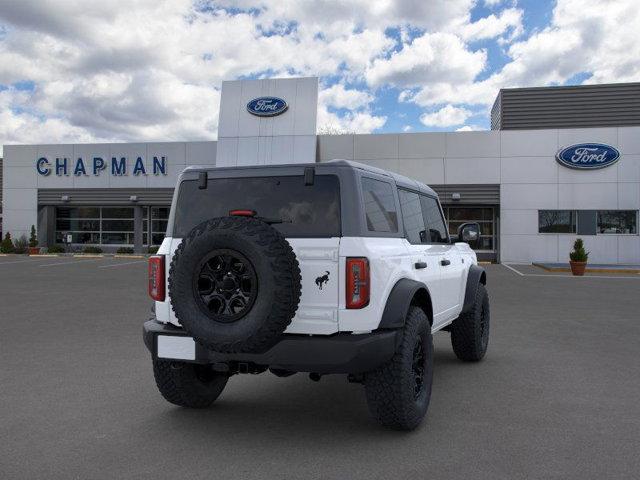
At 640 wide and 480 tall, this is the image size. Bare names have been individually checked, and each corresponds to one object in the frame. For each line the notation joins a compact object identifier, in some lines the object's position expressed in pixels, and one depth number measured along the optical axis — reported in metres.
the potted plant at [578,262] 20.52
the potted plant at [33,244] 32.25
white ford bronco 3.81
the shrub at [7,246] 32.41
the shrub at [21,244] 32.72
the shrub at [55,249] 33.25
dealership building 26.80
